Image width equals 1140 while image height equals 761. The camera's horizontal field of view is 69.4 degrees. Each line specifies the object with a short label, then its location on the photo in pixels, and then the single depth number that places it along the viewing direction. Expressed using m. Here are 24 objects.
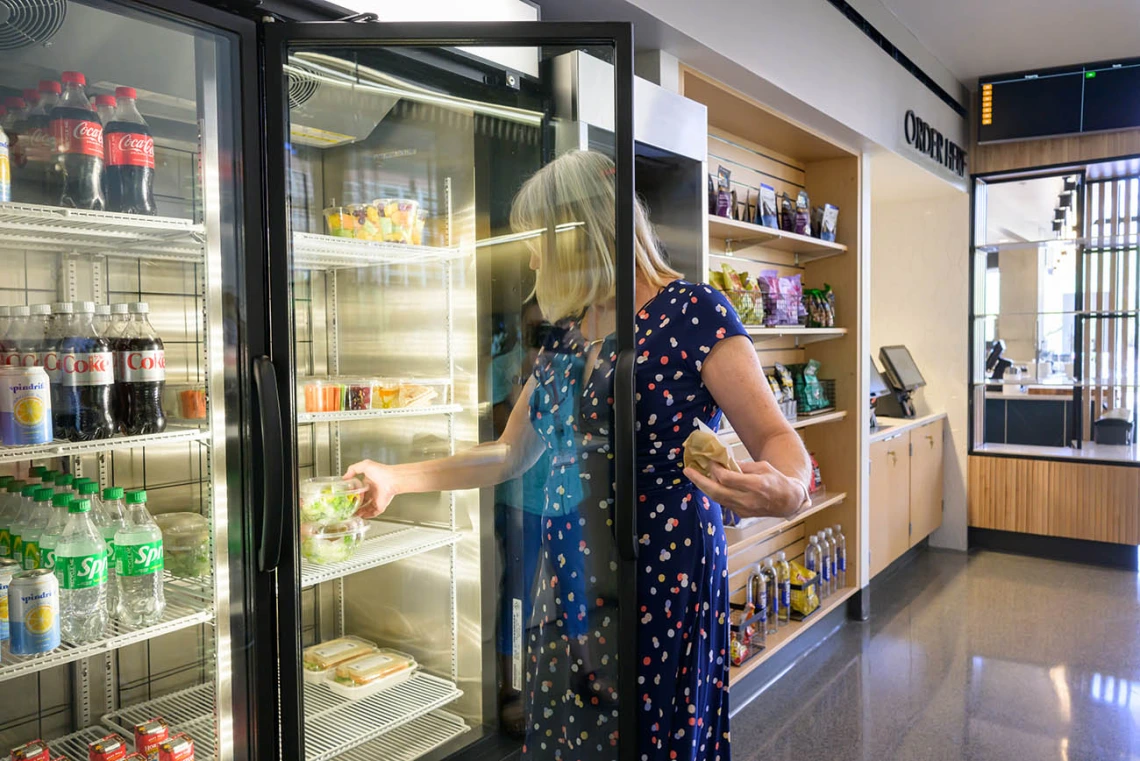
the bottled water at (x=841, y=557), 4.35
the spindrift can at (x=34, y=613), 1.45
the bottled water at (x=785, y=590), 3.82
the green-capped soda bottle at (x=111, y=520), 1.63
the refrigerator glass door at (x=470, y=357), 1.54
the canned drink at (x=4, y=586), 1.46
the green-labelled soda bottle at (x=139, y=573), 1.63
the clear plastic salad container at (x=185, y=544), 1.78
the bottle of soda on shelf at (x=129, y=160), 1.57
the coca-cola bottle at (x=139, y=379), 1.60
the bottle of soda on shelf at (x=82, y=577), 1.56
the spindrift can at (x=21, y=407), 1.43
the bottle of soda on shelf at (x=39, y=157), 1.49
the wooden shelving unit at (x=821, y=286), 3.97
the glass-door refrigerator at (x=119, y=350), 1.45
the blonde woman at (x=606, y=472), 1.57
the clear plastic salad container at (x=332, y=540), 1.70
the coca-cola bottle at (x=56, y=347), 1.52
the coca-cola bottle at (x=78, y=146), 1.51
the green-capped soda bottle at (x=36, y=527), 1.59
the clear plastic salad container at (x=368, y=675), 1.87
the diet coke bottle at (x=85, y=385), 1.53
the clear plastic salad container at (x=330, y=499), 1.66
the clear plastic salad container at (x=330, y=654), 1.87
